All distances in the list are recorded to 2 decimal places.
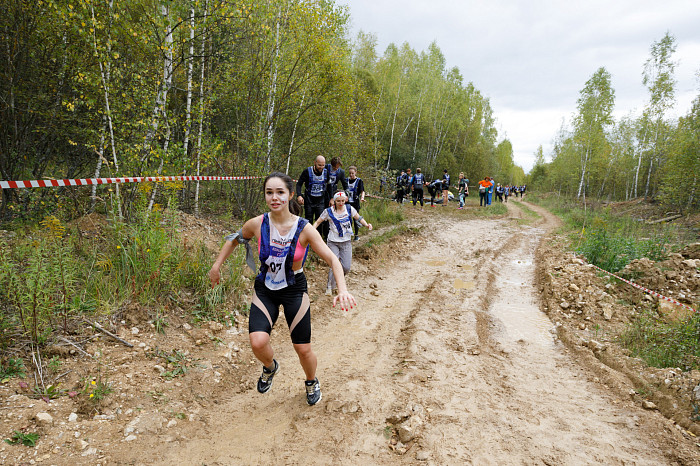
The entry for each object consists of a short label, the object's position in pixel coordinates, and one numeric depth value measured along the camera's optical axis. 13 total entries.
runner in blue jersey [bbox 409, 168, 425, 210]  17.56
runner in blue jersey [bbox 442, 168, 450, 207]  19.22
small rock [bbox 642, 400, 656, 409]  3.39
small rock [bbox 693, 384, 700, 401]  3.34
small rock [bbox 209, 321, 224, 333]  4.42
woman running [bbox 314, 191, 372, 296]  5.83
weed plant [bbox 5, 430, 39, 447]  2.41
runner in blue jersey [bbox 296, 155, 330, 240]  7.25
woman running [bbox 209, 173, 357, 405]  2.92
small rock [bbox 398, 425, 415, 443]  2.82
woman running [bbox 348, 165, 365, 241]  8.61
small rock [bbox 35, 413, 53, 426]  2.61
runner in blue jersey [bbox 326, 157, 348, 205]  7.55
